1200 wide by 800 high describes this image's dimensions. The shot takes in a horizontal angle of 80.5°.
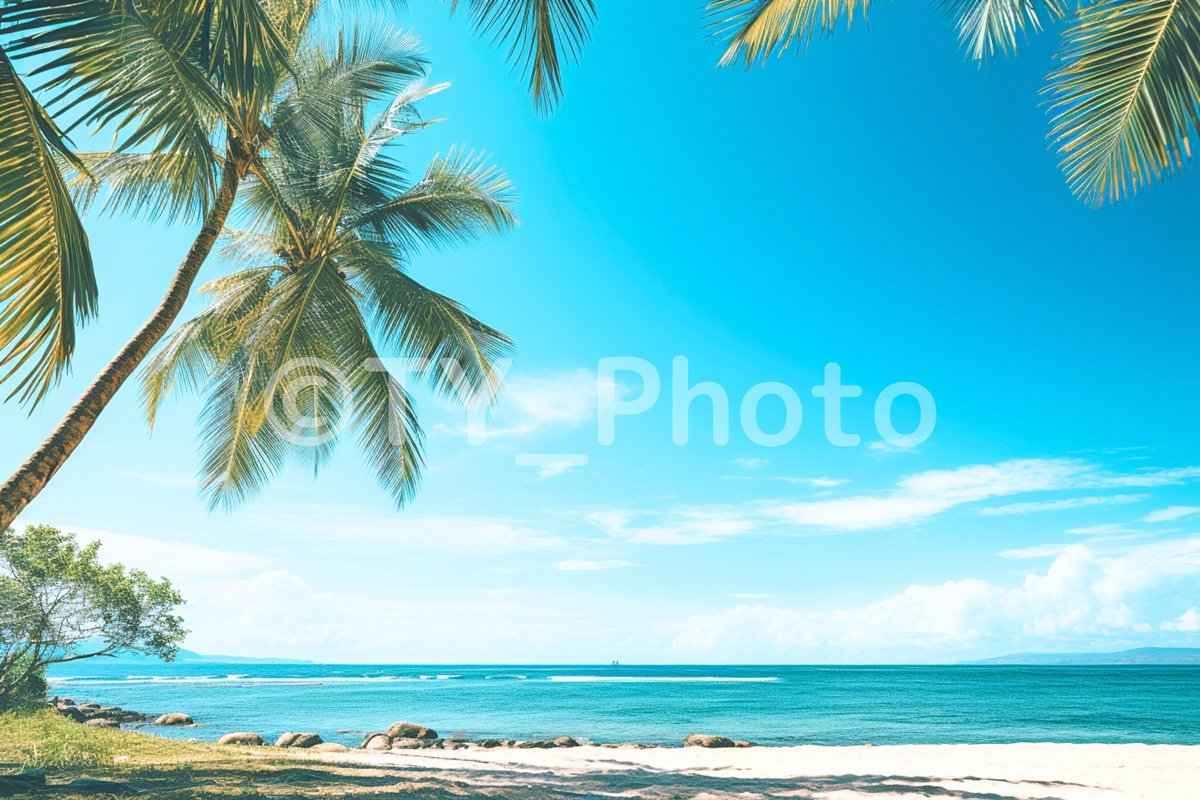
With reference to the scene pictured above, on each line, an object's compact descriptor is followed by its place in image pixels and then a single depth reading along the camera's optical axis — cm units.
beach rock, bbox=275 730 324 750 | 1594
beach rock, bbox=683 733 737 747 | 1664
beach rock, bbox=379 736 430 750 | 1662
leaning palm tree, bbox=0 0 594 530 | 320
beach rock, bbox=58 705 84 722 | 2083
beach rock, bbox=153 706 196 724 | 2436
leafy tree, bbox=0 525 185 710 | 1372
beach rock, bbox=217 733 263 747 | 1569
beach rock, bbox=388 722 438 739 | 1986
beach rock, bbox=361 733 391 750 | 1702
